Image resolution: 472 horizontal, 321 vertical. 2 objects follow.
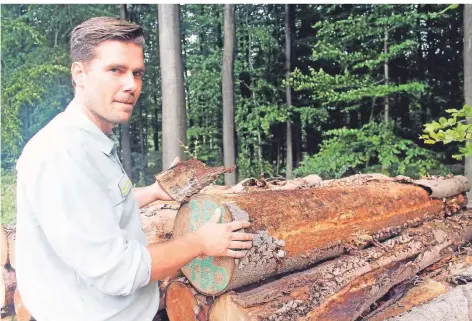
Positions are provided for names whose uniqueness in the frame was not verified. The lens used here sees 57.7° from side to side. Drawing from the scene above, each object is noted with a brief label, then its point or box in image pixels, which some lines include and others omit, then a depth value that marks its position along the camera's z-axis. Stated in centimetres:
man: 111
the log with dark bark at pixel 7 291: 239
